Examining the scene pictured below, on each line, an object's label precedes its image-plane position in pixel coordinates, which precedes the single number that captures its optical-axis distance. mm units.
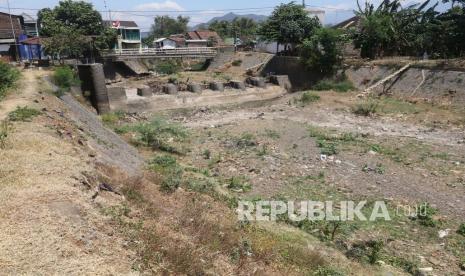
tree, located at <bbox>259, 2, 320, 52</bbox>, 33781
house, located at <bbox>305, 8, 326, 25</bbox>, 46109
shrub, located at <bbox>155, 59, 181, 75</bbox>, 40656
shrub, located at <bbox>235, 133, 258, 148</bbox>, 16844
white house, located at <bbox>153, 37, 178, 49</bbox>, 62759
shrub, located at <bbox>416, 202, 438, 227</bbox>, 9671
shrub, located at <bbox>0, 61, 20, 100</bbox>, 16047
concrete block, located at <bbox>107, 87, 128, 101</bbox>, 24906
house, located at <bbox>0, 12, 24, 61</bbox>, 37741
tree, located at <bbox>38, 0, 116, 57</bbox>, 36719
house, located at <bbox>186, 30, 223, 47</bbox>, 58903
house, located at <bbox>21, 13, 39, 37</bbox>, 46562
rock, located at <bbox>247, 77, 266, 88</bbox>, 31412
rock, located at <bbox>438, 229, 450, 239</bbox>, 9169
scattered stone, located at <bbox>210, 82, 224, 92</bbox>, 29594
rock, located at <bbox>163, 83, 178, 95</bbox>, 28234
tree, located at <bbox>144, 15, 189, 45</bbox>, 91362
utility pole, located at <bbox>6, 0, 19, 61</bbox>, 37231
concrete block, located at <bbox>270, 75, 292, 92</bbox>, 32500
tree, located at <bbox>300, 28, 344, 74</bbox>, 28984
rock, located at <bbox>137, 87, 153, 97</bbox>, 27172
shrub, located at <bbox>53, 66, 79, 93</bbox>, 20359
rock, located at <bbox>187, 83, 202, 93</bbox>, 28922
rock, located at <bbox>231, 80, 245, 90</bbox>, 30375
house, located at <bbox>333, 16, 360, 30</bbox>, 43625
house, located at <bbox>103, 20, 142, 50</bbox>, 54706
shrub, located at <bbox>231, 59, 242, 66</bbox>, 40188
